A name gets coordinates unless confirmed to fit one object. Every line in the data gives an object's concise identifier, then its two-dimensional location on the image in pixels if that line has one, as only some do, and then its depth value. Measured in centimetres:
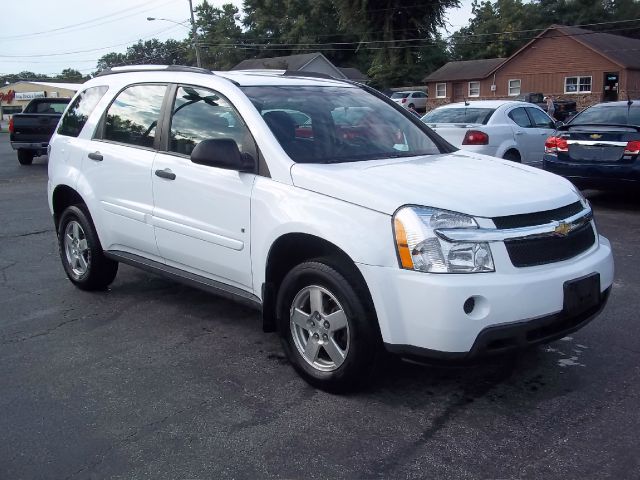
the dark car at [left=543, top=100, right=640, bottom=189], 945
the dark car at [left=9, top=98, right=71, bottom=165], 1922
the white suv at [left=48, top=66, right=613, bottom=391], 353
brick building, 4722
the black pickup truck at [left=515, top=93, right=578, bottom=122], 3282
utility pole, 4458
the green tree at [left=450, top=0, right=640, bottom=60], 7131
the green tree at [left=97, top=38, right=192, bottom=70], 11119
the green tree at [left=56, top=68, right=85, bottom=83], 11381
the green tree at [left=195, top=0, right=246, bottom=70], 8200
